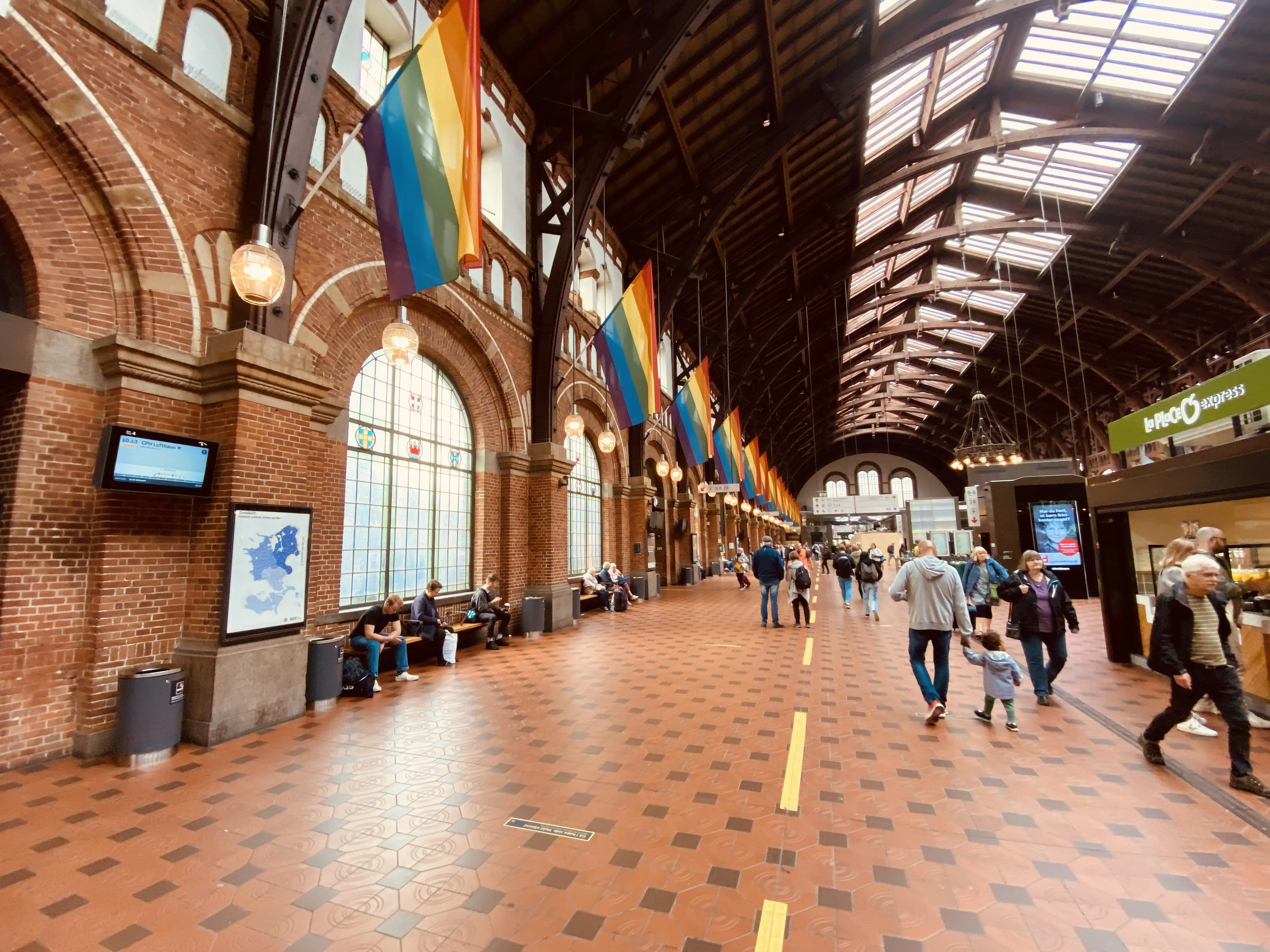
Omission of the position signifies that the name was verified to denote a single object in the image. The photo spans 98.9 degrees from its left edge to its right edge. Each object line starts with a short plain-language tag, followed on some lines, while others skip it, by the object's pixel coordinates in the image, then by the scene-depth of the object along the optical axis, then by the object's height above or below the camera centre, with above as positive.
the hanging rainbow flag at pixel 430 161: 5.43 +3.94
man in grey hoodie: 4.99 -0.68
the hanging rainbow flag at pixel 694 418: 13.16 +3.08
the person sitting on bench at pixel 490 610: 8.99 -1.05
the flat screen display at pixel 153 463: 4.39 +0.76
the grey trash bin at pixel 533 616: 10.31 -1.33
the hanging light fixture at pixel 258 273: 4.42 +2.26
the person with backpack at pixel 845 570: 13.77 -0.74
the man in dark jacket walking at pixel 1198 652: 3.61 -0.80
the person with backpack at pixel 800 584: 10.51 -0.82
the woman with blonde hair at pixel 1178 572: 4.08 -0.28
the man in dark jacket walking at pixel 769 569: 10.39 -0.52
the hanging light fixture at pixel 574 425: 11.09 +2.44
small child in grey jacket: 4.85 -1.22
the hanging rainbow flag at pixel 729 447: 17.45 +3.16
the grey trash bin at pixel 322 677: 5.71 -1.33
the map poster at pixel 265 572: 4.99 -0.21
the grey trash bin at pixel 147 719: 4.32 -1.34
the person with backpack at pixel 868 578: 11.73 -0.81
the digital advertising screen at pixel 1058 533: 14.27 +0.11
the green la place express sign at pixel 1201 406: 4.73 +1.29
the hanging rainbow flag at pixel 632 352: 9.98 +3.61
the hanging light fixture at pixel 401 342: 6.11 +2.32
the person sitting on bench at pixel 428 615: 7.66 -0.95
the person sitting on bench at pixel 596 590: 13.72 -1.12
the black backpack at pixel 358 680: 6.20 -1.49
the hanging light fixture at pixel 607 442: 11.55 +2.20
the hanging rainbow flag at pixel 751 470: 22.27 +3.12
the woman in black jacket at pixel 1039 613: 5.44 -0.76
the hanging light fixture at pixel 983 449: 20.97 +3.55
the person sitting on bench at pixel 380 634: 6.51 -1.06
